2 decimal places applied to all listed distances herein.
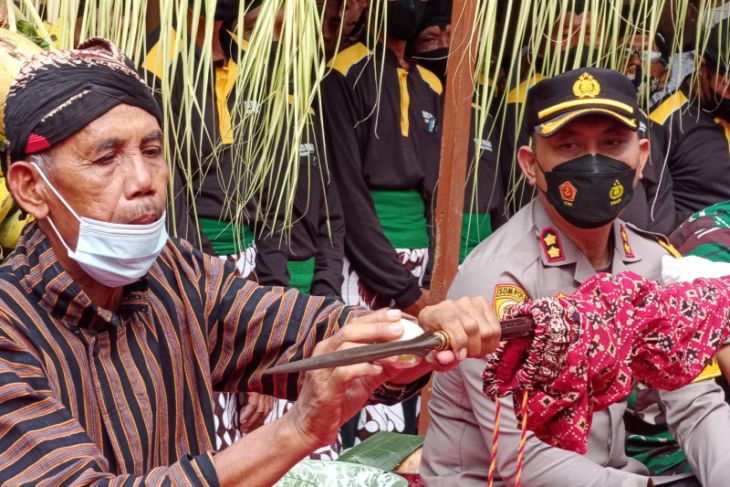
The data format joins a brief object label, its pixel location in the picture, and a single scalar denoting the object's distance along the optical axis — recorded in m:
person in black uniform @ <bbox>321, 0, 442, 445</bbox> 3.88
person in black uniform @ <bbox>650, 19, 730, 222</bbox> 4.18
